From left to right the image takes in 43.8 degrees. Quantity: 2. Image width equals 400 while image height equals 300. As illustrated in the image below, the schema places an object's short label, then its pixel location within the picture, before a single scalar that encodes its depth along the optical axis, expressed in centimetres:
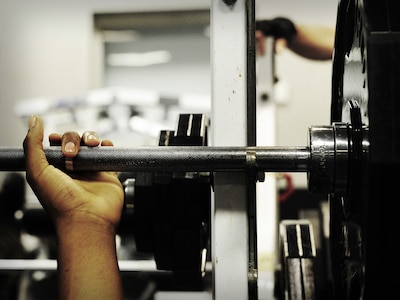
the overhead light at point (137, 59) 301
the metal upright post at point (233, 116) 72
